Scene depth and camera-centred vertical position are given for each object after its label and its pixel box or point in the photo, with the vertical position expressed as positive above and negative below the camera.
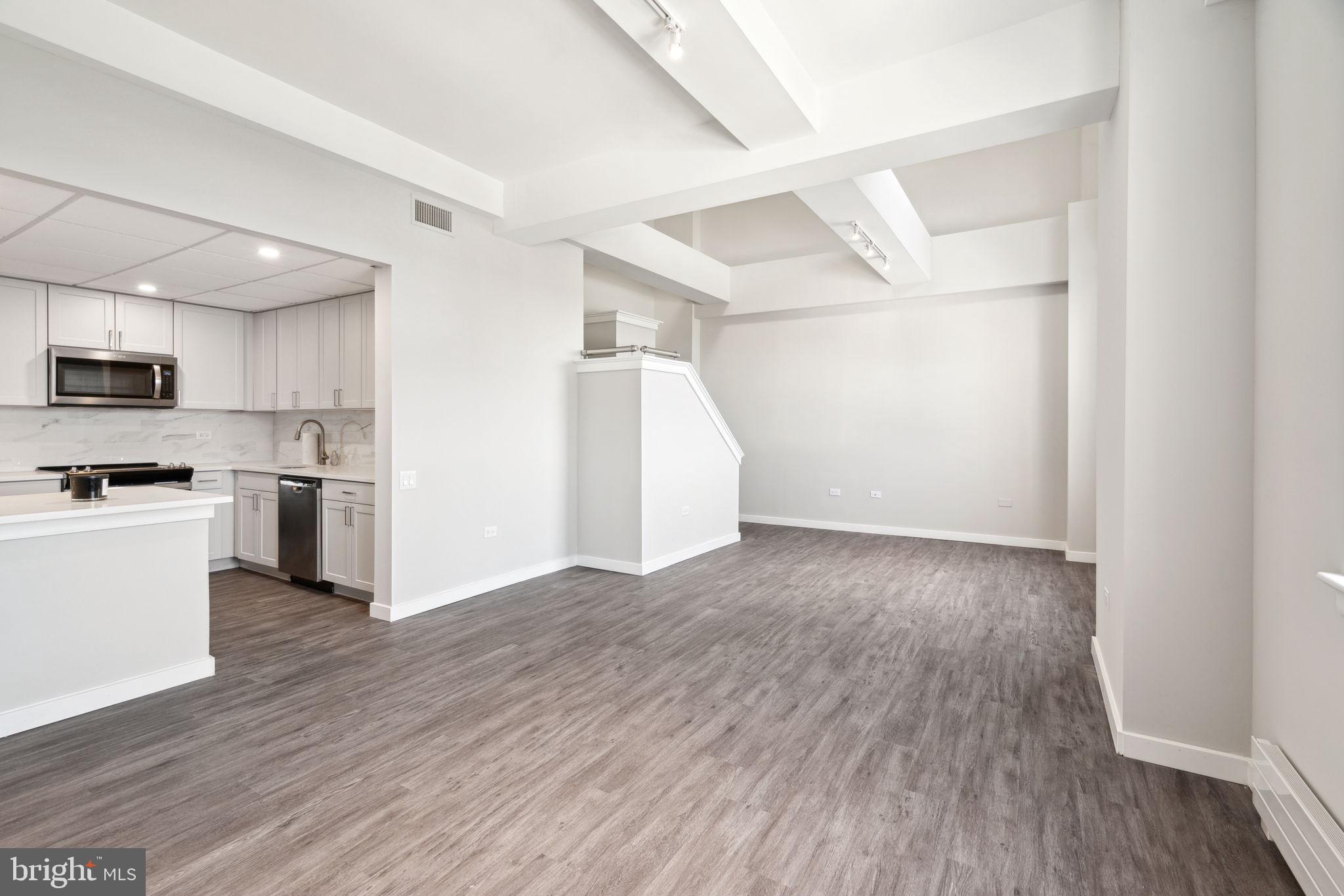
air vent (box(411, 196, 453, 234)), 4.24 +1.61
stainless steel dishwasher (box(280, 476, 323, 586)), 4.82 -0.71
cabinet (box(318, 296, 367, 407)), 5.04 +0.76
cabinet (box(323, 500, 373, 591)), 4.48 -0.78
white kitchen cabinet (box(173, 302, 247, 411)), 5.43 +0.78
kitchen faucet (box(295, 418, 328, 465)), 5.78 -0.05
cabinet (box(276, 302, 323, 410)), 5.37 +0.77
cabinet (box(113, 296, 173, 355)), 5.03 +0.98
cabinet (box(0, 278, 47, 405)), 4.48 +0.73
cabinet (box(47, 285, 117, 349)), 4.70 +0.98
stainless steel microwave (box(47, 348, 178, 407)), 4.69 +0.51
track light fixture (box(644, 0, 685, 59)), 2.49 +1.77
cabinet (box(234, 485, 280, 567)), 5.21 -0.75
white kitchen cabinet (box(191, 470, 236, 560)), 5.39 -0.67
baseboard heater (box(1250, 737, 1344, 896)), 1.55 -1.07
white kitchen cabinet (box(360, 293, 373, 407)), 4.97 +0.73
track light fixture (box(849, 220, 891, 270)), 5.11 +1.77
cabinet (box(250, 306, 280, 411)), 5.75 +0.75
